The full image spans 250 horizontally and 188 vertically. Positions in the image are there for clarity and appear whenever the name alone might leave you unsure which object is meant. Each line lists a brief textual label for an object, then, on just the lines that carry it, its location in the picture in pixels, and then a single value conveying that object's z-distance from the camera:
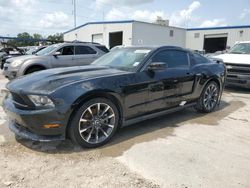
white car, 6.36
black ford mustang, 2.69
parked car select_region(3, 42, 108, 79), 6.84
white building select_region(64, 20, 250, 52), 21.70
